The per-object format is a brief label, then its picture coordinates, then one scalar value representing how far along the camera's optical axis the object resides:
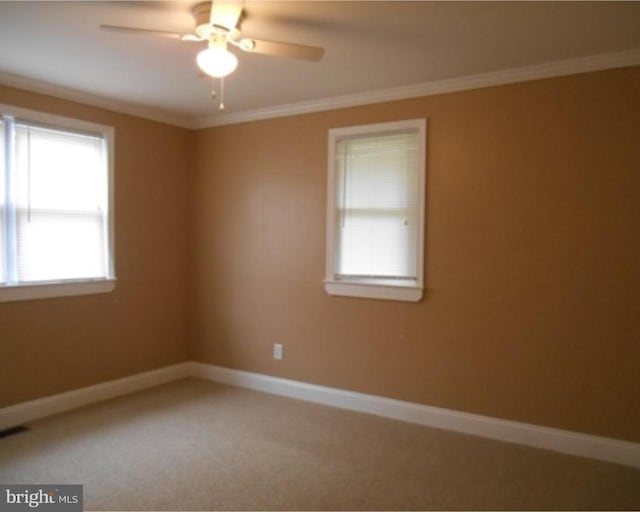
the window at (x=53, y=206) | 3.32
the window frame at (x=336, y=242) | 3.47
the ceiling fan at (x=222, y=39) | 2.05
